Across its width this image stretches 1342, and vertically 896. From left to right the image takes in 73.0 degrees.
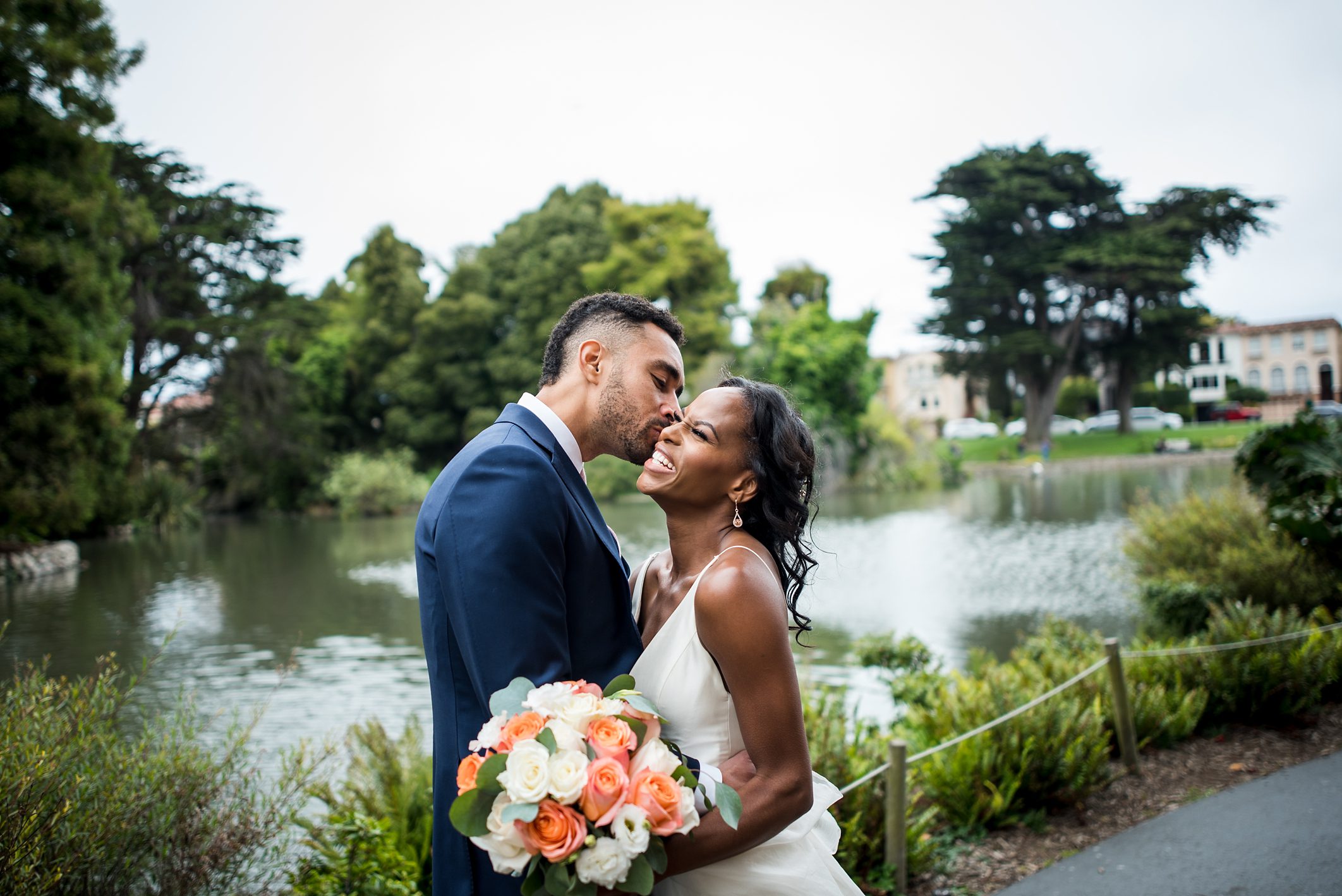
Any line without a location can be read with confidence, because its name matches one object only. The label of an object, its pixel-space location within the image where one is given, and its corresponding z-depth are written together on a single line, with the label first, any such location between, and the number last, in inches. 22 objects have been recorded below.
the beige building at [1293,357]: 2516.0
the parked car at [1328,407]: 1887.7
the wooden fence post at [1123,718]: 222.4
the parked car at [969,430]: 2320.4
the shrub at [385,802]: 148.6
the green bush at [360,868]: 135.8
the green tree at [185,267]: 1226.6
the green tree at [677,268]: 1480.1
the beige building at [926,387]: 2731.3
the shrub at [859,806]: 172.1
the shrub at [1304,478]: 336.5
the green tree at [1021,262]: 1740.9
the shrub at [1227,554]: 341.7
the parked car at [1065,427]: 2193.7
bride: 74.5
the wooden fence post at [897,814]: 163.8
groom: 68.9
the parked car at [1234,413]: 2201.0
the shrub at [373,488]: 1434.5
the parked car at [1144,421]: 2074.3
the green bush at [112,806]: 109.3
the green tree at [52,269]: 675.4
